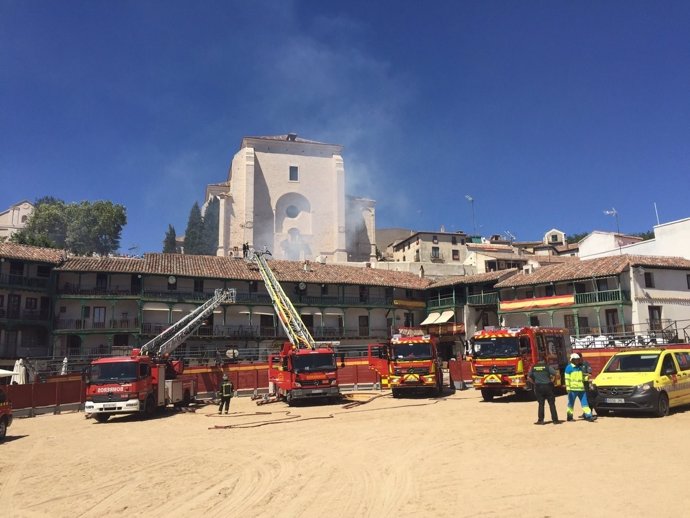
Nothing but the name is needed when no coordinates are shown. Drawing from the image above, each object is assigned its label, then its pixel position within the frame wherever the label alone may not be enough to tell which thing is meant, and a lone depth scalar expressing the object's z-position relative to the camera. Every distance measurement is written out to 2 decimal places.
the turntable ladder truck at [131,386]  18.95
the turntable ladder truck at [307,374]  21.69
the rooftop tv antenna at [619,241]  51.95
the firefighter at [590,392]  14.30
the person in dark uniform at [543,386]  13.77
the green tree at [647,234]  84.43
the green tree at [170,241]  80.50
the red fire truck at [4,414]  15.40
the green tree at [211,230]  73.75
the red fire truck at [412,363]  23.20
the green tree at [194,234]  75.88
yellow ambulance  13.84
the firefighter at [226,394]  19.94
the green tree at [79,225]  74.25
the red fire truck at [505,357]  19.95
